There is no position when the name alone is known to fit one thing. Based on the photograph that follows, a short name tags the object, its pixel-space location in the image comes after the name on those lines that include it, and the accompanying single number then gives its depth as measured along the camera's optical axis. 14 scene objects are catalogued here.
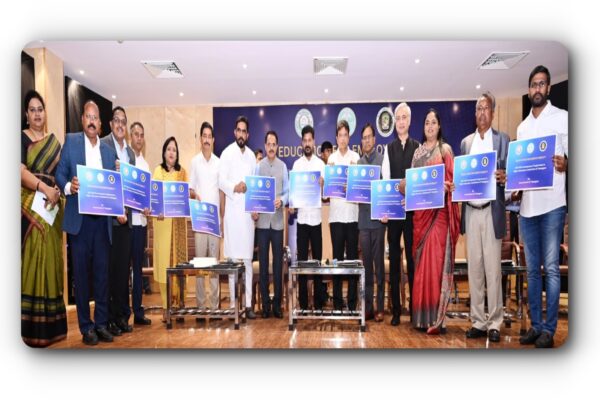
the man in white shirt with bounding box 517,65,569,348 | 2.97
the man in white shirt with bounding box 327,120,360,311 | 3.55
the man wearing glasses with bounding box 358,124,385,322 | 3.54
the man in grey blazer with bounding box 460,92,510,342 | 3.15
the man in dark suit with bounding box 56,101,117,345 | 3.11
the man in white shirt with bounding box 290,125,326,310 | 3.56
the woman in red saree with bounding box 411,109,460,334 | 3.31
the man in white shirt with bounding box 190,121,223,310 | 3.55
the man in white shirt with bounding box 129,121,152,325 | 3.59
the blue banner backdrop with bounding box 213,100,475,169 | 3.43
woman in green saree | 3.02
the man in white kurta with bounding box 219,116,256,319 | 3.58
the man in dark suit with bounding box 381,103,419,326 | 3.43
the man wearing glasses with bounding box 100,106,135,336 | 3.34
